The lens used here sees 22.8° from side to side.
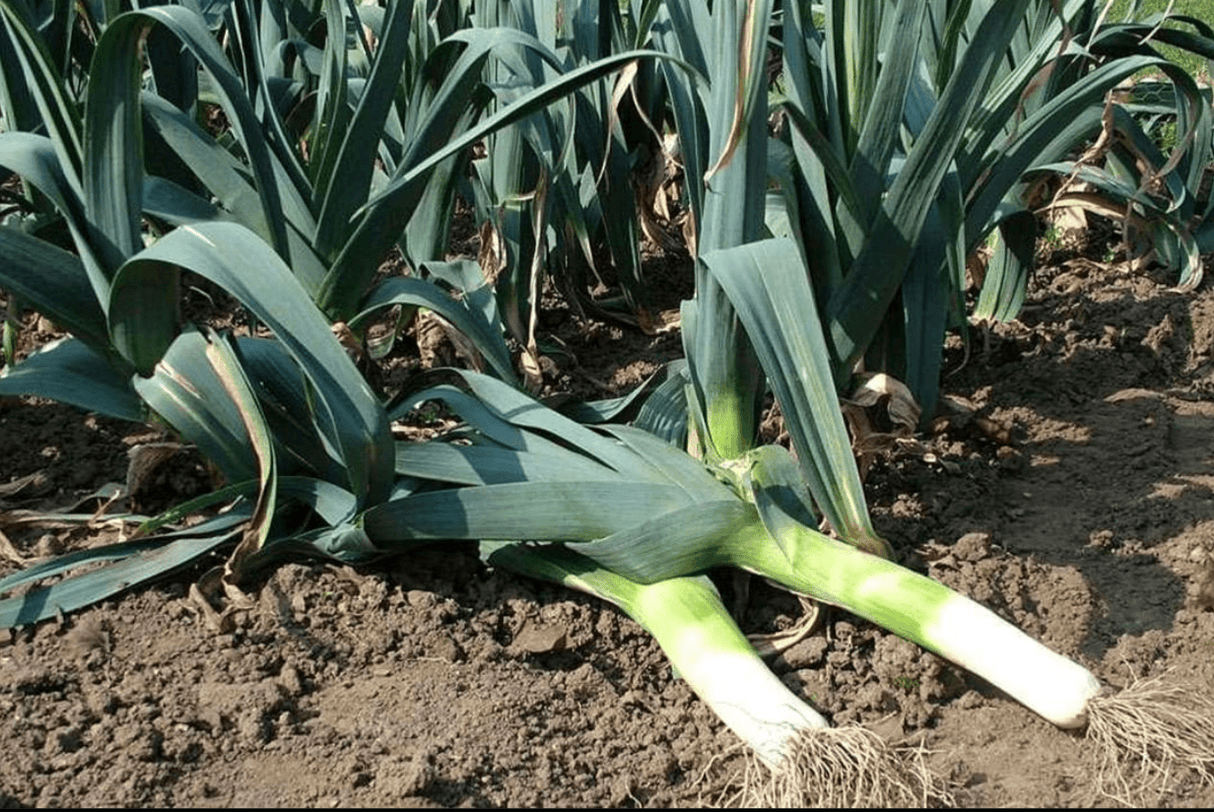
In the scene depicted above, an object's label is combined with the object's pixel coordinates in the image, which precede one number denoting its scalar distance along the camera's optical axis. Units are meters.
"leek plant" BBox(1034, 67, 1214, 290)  2.39
